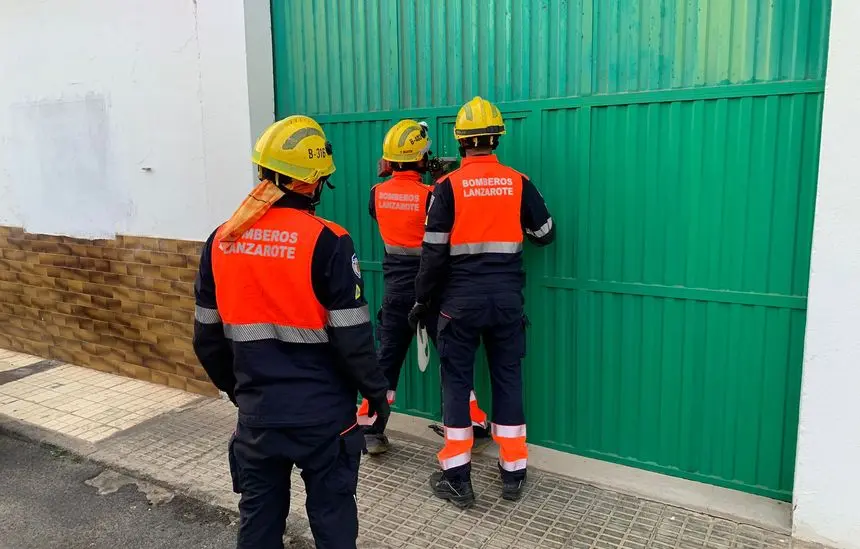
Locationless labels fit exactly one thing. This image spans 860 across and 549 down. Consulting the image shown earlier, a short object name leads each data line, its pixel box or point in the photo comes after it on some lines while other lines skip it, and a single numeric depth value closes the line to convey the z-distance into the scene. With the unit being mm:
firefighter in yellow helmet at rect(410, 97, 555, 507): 3678
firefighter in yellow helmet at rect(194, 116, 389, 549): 2516
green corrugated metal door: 3369
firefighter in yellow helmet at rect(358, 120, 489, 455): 4121
